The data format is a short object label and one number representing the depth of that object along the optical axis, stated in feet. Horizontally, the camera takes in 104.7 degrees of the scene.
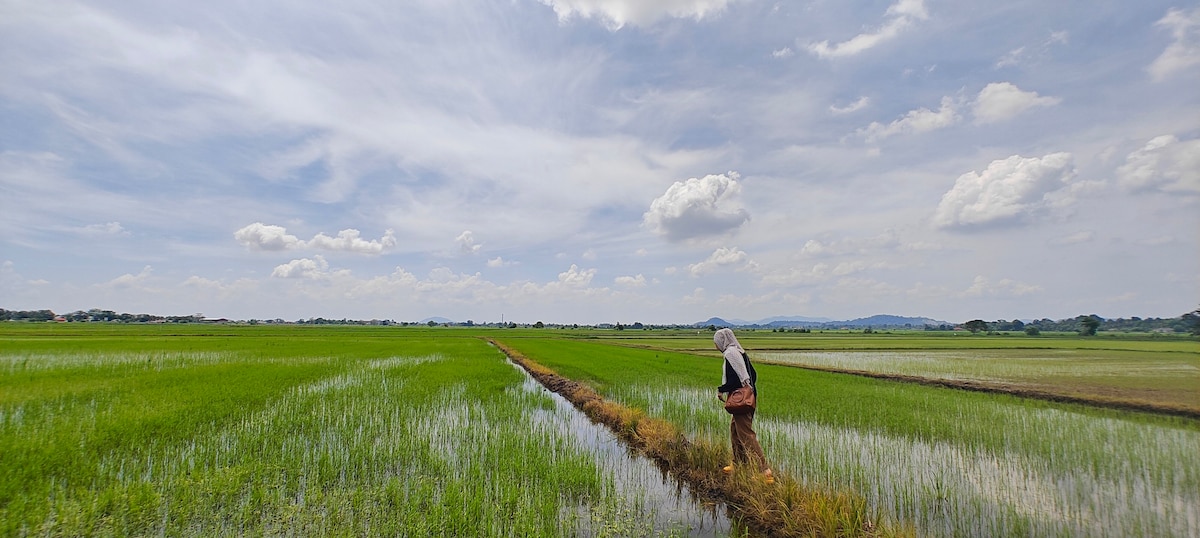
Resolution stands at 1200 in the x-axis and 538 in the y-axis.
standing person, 18.15
